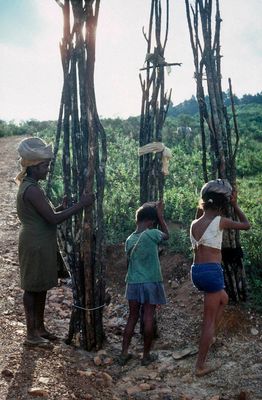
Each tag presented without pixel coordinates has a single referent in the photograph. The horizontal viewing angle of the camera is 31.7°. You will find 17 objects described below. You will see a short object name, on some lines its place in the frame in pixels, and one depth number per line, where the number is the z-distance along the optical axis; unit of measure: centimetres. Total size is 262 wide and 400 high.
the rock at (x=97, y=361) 347
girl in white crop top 331
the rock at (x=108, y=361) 355
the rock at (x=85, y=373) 317
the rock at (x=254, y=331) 392
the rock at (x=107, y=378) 322
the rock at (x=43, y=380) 290
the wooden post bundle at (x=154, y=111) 397
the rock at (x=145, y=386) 318
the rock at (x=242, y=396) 300
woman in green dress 329
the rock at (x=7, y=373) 292
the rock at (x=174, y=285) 511
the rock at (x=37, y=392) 274
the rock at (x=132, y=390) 313
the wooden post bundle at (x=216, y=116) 408
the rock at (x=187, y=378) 334
